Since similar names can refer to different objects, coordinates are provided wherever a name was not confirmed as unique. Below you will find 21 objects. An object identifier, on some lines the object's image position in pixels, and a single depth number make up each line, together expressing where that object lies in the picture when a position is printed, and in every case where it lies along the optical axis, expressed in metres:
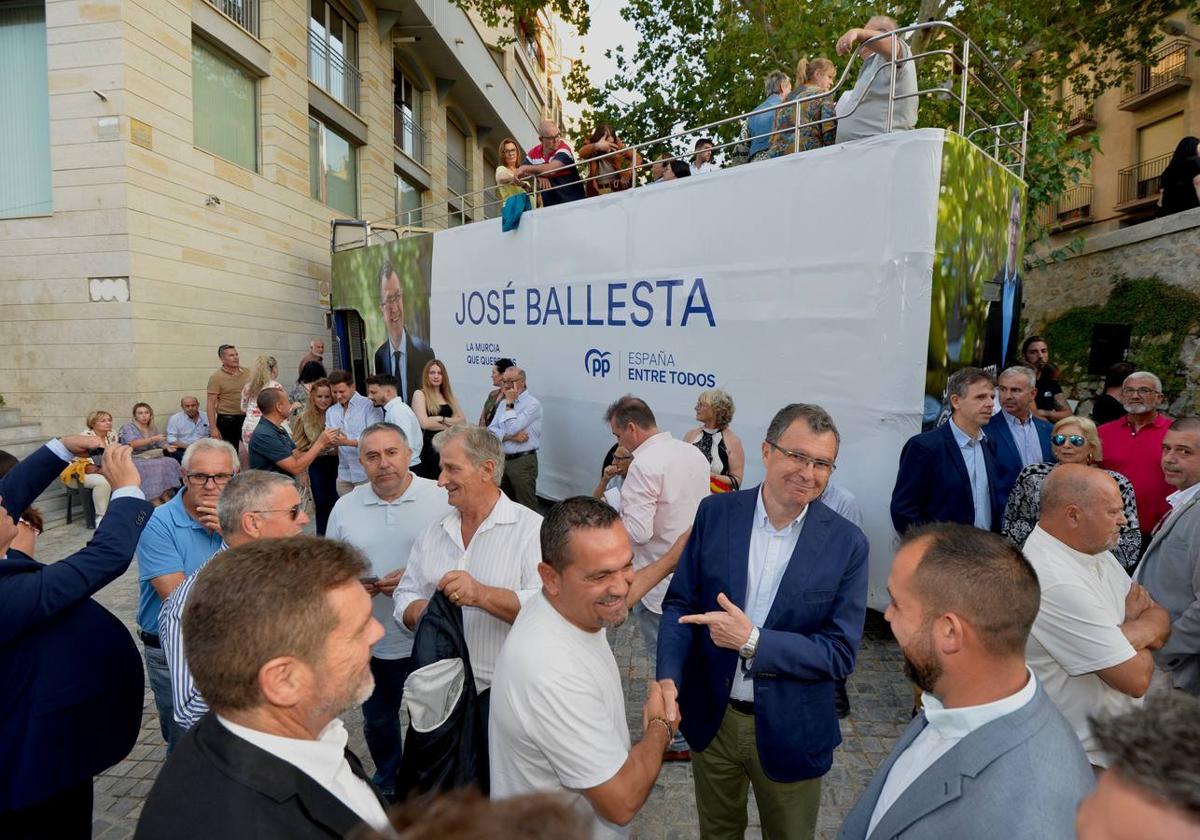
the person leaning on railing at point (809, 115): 5.57
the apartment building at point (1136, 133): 17.36
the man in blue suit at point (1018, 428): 4.61
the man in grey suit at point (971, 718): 1.32
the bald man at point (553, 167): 7.80
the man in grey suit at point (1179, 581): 2.88
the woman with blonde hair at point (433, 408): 7.23
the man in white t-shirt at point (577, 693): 1.67
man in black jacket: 1.19
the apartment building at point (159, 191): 9.80
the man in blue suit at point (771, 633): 2.23
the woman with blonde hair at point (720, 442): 4.51
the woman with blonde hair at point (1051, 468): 3.77
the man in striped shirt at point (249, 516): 2.21
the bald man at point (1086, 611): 2.09
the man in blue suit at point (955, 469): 4.12
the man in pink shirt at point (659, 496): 3.66
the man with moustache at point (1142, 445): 4.64
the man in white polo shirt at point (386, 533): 3.26
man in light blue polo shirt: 2.72
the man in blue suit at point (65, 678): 2.07
